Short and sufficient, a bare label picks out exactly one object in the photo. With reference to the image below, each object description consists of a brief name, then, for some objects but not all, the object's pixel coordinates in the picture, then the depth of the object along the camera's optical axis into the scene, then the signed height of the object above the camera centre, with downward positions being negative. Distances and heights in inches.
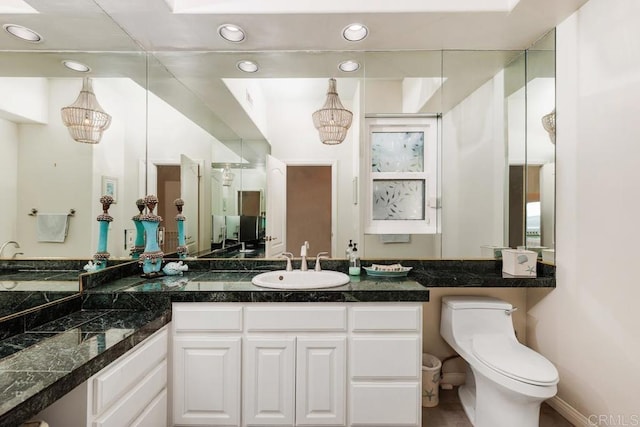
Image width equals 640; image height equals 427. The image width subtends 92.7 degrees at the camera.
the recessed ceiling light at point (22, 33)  55.1 +33.9
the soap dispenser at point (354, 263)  81.6 -13.2
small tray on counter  79.5 -14.7
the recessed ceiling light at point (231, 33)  75.9 +46.3
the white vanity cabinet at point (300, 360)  65.5 -31.4
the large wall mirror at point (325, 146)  87.1 +20.5
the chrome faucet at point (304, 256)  82.7 -11.3
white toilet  60.9 -31.7
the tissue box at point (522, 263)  79.5 -12.5
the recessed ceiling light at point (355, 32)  76.0 +46.6
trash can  81.8 -45.8
